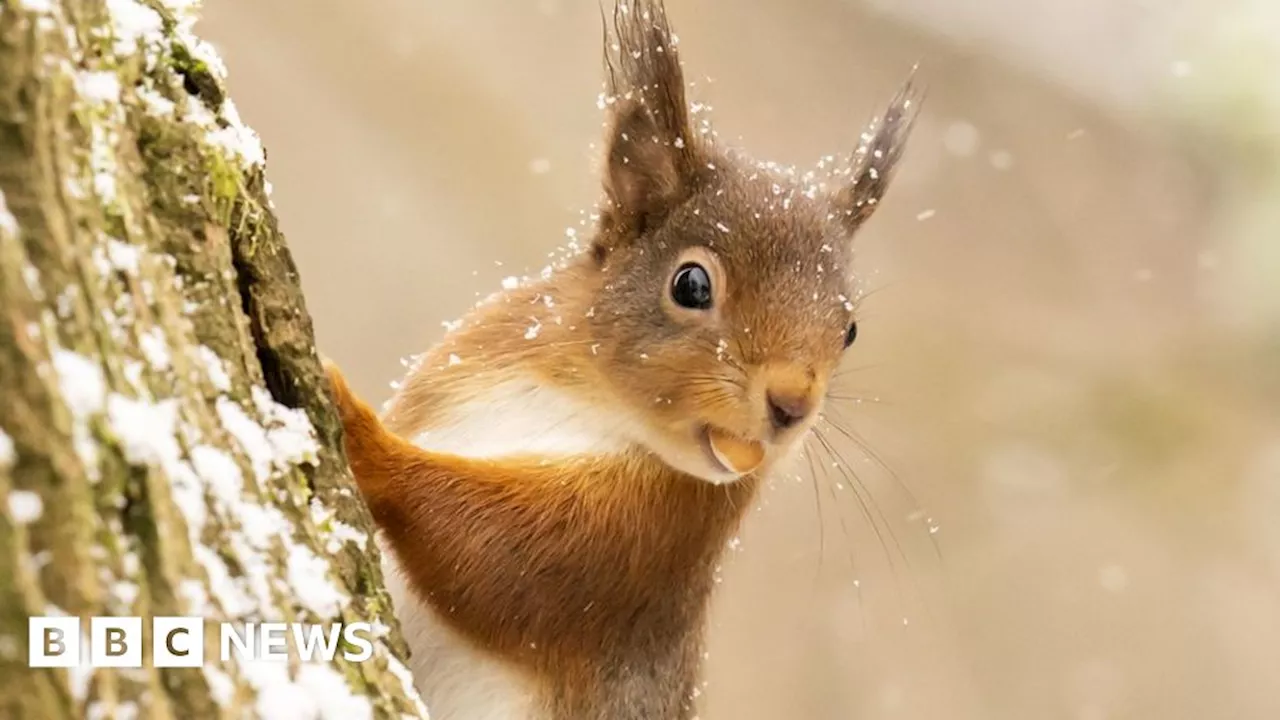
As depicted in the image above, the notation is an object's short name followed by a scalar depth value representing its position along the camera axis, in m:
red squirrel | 3.23
